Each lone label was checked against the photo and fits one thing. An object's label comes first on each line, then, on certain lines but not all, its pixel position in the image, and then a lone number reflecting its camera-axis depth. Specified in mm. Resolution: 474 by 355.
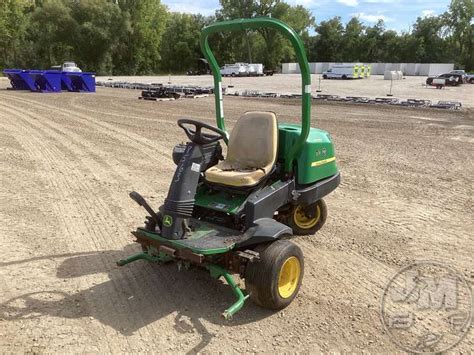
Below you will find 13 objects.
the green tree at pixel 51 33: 48312
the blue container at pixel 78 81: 22531
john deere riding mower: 3410
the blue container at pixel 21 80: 22312
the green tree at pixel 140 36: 52000
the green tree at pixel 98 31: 49531
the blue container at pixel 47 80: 21922
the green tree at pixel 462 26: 66688
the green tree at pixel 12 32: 41875
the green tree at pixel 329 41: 72438
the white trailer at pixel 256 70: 46781
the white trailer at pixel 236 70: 45709
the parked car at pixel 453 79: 34938
